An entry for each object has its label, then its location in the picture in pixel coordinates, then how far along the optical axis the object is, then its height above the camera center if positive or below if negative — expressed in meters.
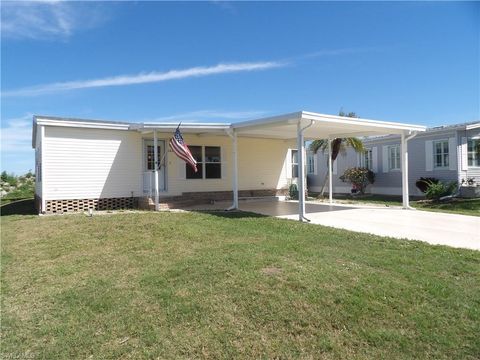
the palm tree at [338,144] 17.64 +1.55
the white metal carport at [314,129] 9.83 +1.47
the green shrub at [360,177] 22.06 -0.11
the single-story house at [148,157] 11.95 +0.70
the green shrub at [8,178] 32.69 +0.09
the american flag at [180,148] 11.20 +0.84
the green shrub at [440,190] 17.48 -0.71
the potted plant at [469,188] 17.48 -0.64
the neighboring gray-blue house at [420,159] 17.94 +0.86
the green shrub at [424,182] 18.94 -0.38
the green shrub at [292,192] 17.06 -0.71
